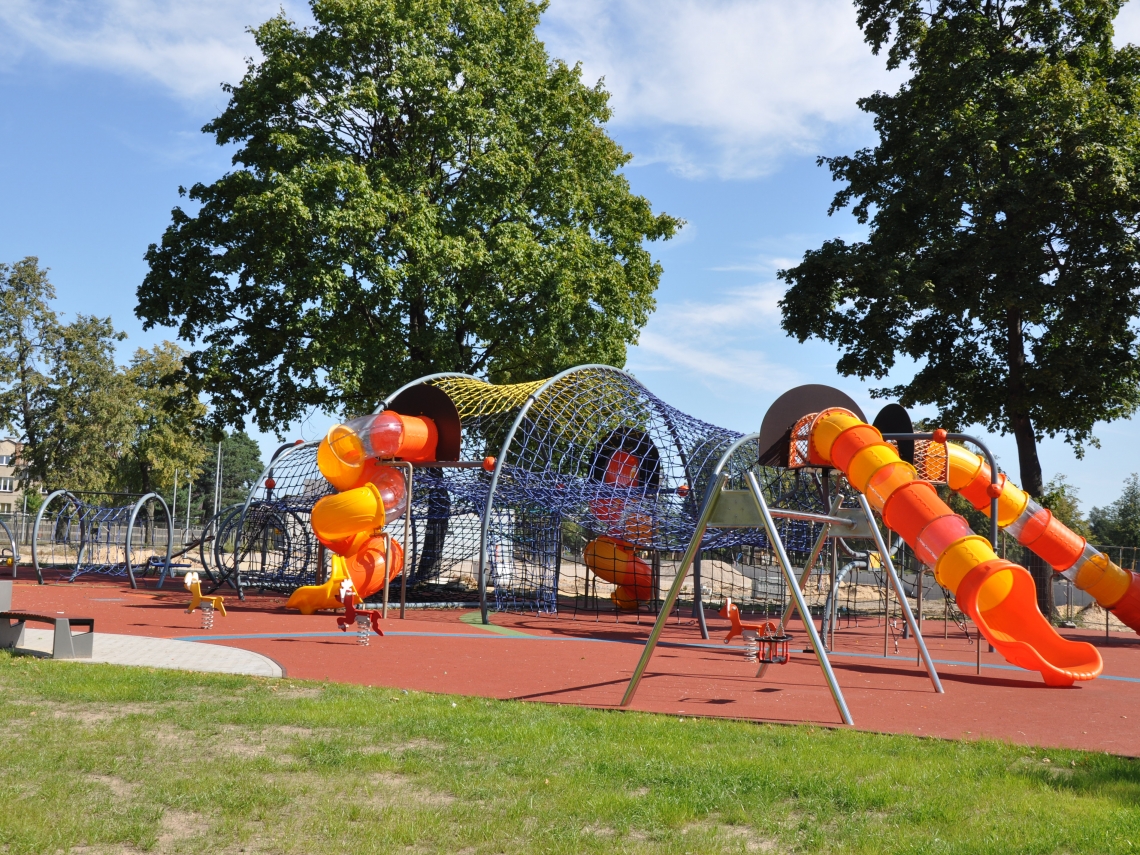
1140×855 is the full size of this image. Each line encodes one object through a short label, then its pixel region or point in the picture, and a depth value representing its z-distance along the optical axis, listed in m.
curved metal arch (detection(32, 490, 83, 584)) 22.72
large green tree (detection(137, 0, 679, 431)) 23.19
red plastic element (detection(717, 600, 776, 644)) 13.24
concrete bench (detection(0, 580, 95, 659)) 10.87
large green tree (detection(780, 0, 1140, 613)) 20.94
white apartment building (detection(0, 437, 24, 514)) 89.00
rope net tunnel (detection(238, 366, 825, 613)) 19.14
